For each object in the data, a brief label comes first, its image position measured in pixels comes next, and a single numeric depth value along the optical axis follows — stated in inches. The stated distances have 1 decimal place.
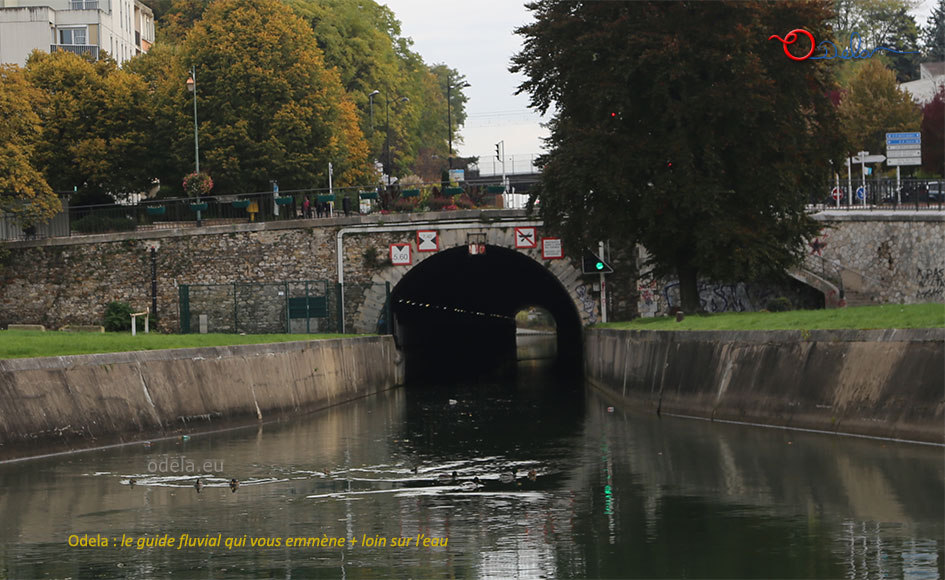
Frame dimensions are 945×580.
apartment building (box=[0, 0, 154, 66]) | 3890.3
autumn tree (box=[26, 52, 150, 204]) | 2608.3
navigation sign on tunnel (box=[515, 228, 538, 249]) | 1989.4
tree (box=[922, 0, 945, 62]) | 4738.4
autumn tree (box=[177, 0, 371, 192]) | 2647.6
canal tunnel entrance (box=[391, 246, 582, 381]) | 2514.5
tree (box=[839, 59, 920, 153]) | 3267.7
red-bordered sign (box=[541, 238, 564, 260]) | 1975.9
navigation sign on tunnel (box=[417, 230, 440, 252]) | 2023.9
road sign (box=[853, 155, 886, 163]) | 2071.9
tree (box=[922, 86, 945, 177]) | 3363.7
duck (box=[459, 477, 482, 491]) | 828.9
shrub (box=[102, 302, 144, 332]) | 2094.0
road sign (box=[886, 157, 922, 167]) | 2161.7
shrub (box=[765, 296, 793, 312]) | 1796.3
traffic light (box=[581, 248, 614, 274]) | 1932.7
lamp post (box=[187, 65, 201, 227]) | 2429.9
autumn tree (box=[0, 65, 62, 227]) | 2156.7
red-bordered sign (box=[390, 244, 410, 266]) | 2031.3
